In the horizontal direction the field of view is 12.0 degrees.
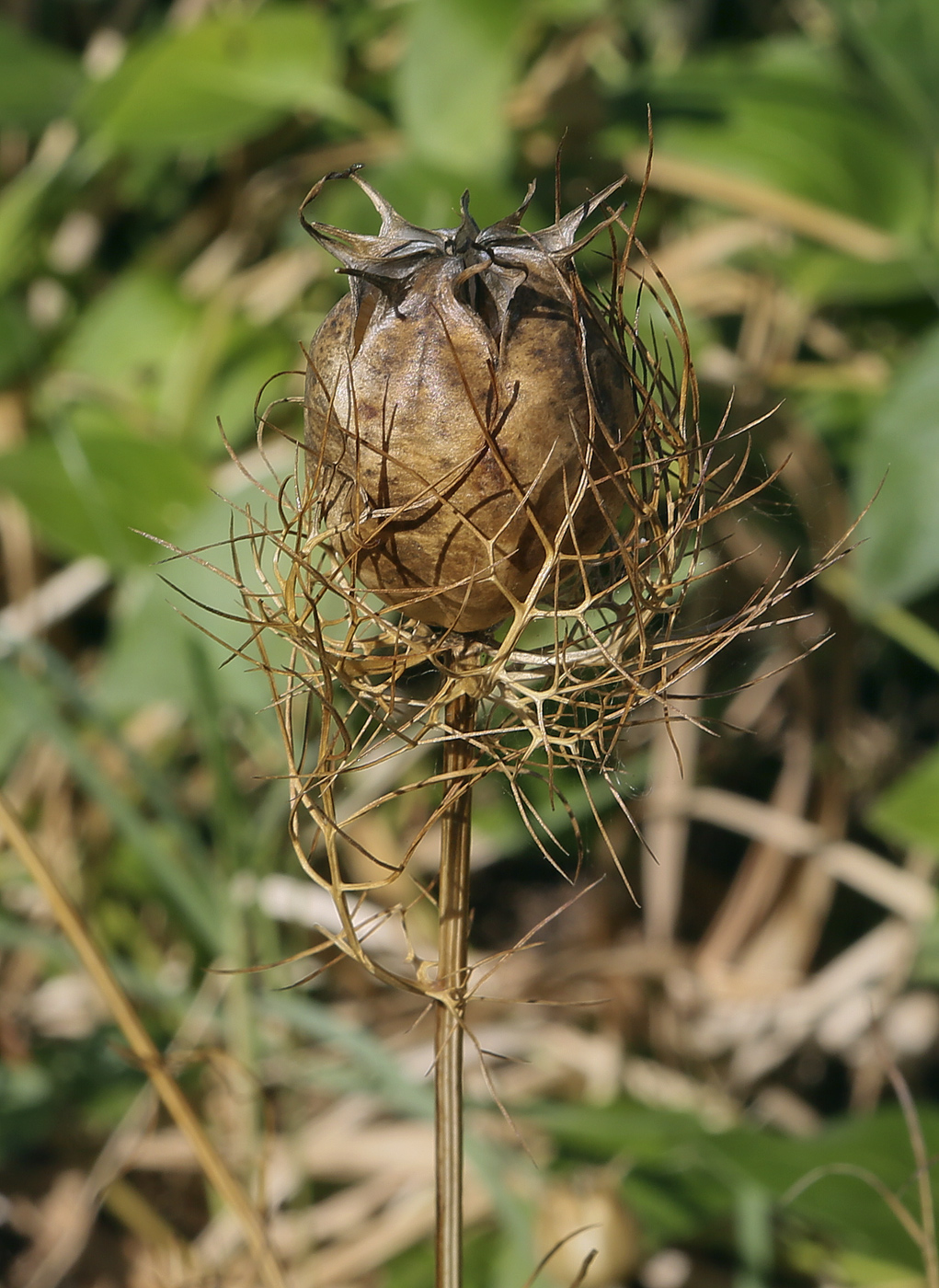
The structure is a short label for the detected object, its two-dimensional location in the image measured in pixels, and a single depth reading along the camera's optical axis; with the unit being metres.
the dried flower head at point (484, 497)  0.29
